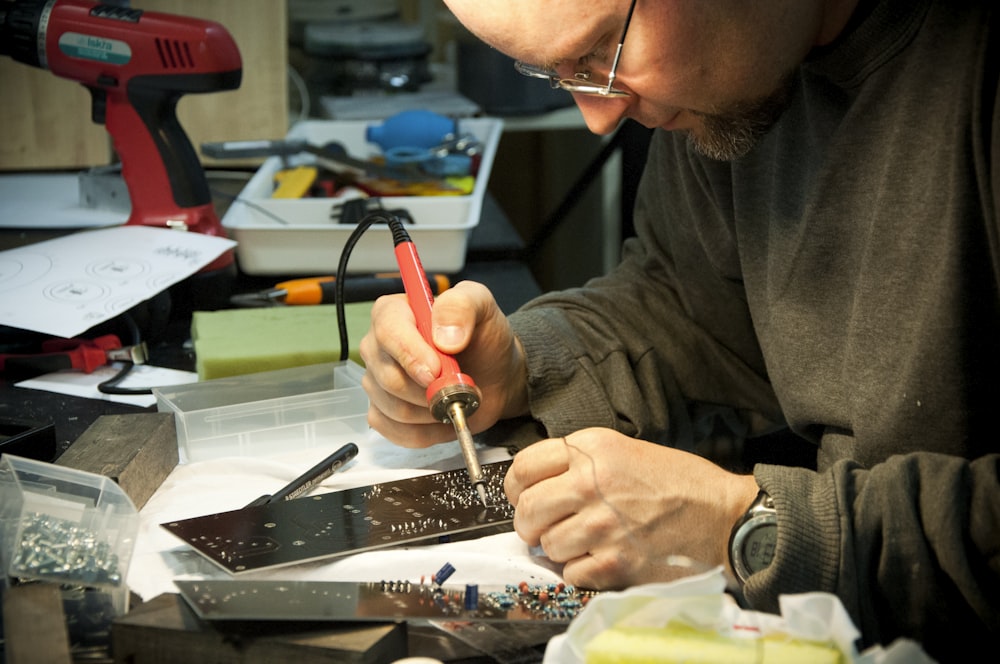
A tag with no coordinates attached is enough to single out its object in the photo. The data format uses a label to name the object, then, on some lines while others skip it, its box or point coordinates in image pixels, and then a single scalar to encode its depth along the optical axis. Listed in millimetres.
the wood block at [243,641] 695
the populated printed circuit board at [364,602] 726
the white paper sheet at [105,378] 1238
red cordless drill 1535
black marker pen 984
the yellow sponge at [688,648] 614
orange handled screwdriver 1446
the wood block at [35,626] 688
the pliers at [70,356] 1287
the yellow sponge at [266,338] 1206
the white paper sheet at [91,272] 1290
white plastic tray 1536
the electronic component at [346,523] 872
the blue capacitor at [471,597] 778
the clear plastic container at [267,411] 1091
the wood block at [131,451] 948
